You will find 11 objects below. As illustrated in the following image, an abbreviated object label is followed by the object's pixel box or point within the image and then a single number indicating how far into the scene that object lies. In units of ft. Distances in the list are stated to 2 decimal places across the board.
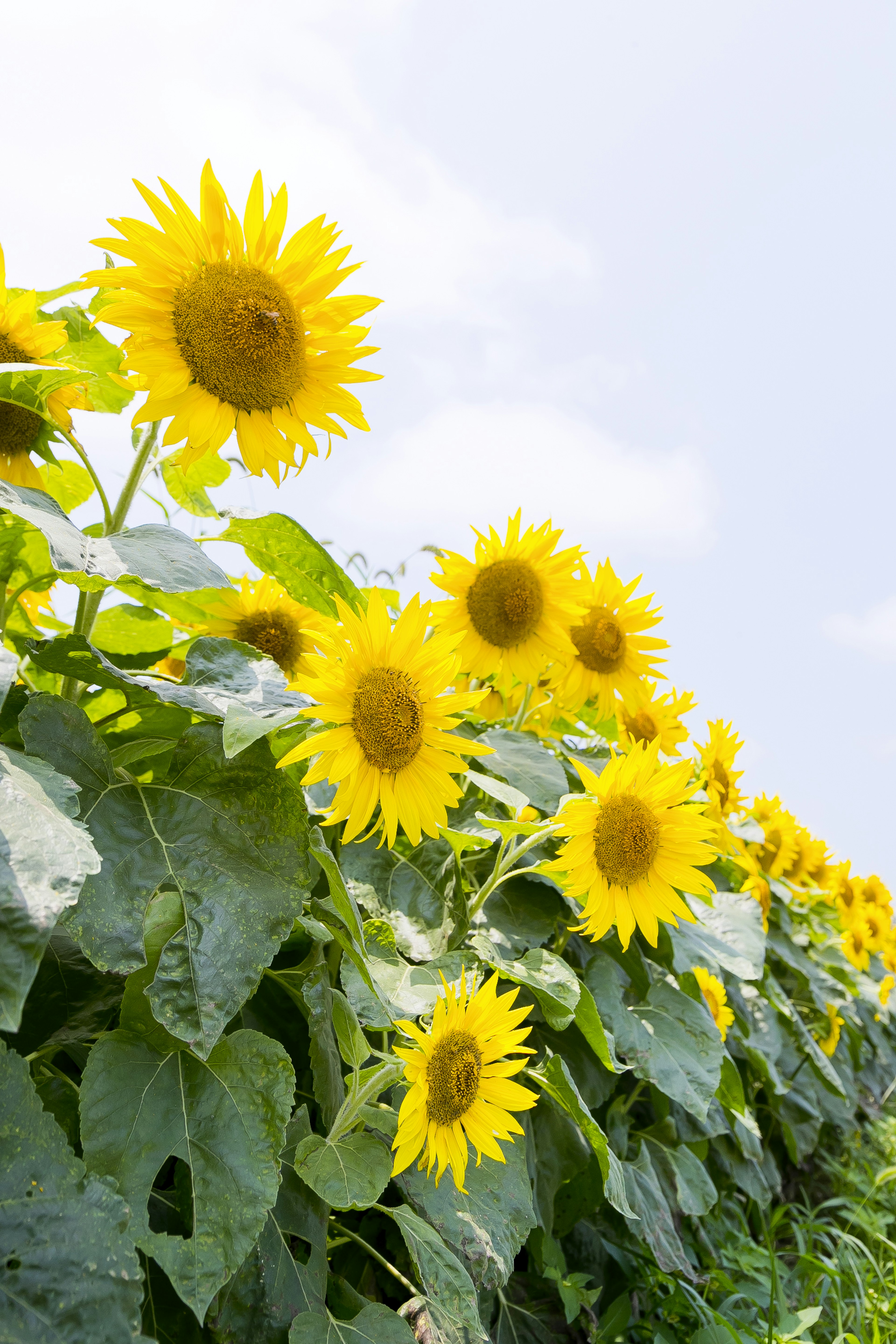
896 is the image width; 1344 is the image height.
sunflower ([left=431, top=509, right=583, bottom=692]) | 5.45
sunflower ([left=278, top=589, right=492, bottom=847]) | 3.36
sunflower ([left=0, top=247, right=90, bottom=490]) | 3.72
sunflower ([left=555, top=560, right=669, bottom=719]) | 5.99
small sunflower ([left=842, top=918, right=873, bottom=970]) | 11.70
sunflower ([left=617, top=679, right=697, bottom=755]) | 6.23
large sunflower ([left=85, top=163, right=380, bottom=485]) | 3.26
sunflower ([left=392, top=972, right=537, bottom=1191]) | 3.04
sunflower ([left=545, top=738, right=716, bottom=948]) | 3.92
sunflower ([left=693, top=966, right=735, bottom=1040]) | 6.74
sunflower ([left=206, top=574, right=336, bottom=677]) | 5.32
